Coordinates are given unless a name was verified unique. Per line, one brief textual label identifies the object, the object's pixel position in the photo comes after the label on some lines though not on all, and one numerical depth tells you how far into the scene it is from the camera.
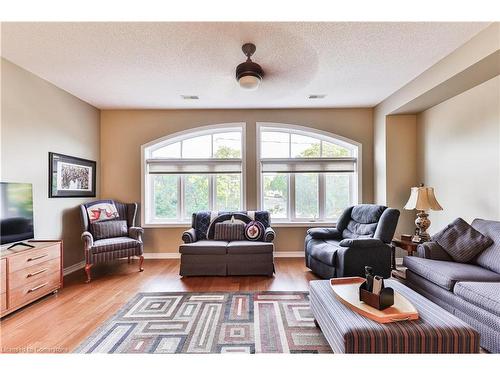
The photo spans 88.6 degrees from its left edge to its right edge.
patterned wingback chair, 3.44
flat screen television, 2.48
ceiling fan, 2.49
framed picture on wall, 3.44
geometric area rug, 1.92
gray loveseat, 3.48
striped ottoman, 1.38
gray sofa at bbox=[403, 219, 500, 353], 1.79
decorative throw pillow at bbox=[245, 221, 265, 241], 3.79
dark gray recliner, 3.03
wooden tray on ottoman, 1.50
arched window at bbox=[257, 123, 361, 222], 4.57
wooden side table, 3.04
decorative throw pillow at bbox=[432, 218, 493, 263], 2.51
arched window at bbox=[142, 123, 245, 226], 4.58
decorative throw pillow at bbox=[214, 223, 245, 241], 3.85
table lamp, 3.20
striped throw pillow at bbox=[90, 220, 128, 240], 3.73
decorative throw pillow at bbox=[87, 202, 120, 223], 3.80
